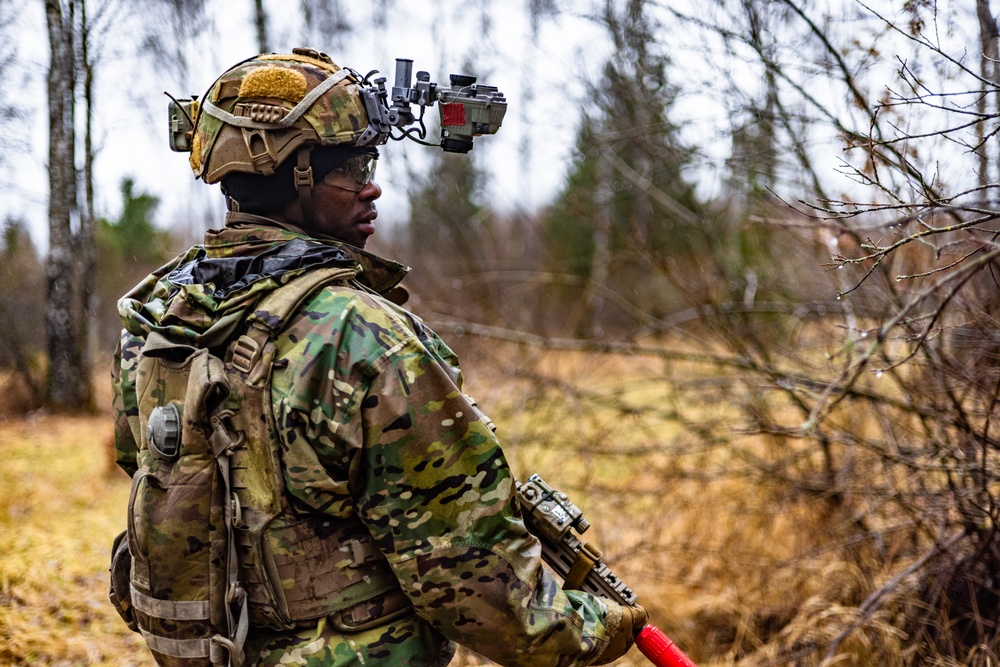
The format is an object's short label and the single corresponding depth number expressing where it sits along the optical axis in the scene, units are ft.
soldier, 6.26
